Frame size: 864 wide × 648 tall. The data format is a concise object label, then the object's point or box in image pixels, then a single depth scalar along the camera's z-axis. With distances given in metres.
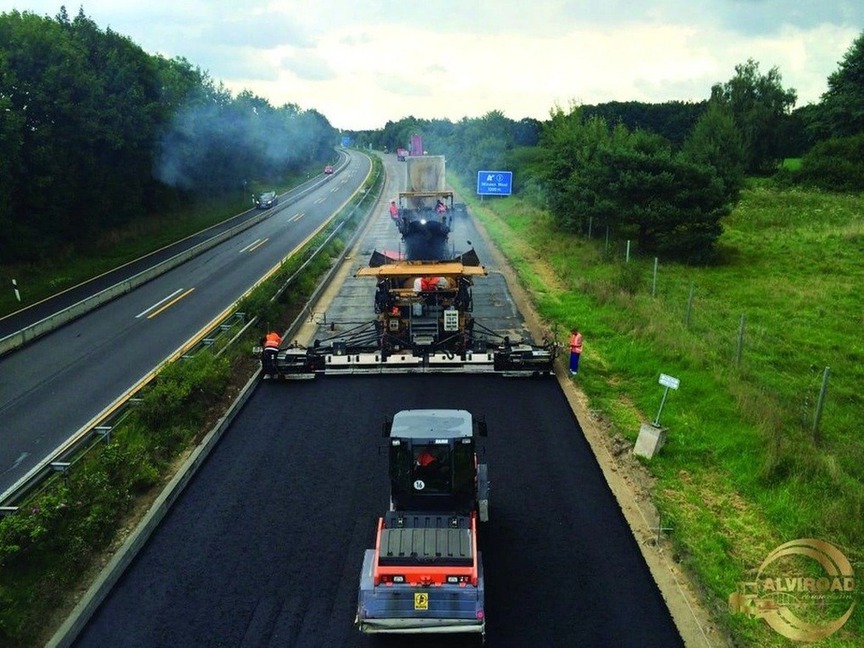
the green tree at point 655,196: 29.20
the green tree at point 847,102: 61.94
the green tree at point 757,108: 68.75
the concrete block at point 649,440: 12.03
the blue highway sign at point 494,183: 46.59
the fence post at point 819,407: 11.37
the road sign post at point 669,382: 11.77
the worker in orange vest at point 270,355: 16.30
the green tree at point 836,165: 53.28
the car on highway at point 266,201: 55.03
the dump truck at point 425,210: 24.34
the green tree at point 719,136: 56.38
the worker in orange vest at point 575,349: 16.19
